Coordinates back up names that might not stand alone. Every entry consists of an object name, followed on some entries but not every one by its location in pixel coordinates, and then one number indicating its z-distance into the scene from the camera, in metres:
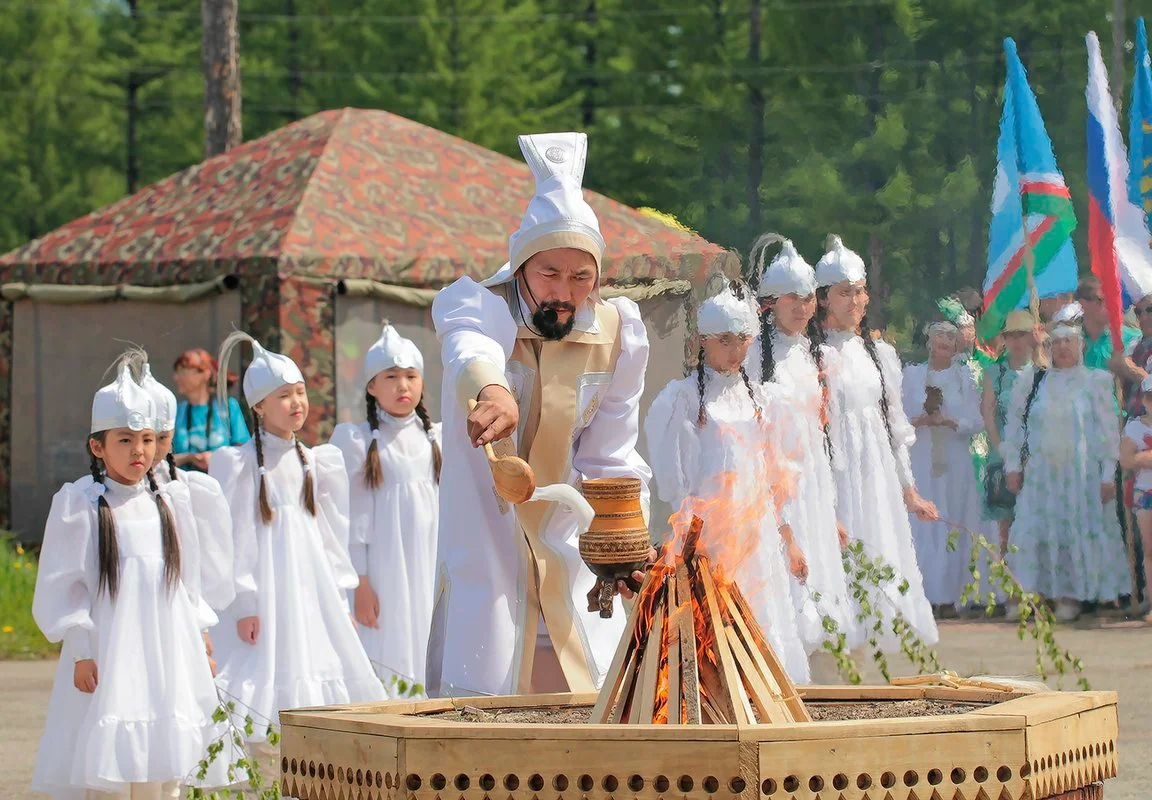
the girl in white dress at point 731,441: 16.77
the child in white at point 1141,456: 21.34
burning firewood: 7.46
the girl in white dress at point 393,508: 17.77
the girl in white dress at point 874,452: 17.64
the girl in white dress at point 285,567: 15.79
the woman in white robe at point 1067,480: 20.70
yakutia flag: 15.92
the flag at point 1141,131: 19.75
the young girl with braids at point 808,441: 17.25
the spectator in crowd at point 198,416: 19.58
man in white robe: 9.59
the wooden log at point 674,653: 7.43
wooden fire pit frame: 6.64
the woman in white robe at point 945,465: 18.45
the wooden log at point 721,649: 7.39
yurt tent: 26.69
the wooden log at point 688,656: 7.36
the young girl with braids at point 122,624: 12.42
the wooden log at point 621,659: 7.73
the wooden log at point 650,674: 7.46
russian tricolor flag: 18.97
